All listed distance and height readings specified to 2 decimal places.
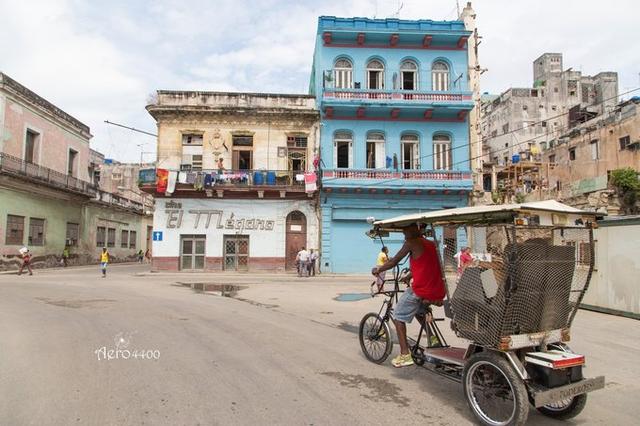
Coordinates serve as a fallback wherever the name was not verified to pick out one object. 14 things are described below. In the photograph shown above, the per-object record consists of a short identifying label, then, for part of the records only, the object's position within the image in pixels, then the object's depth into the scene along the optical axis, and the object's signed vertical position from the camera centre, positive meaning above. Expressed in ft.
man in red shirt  17.89 -1.71
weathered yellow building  85.81 +12.39
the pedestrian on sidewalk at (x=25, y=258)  73.92 -2.32
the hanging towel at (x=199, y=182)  84.28 +11.81
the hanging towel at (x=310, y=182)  84.43 +11.93
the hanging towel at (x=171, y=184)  84.07 +11.39
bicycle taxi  13.42 -2.06
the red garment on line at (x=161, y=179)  83.61 +12.21
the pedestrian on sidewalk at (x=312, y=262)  79.25 -2.95
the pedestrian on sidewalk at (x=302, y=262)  77.61 -2.88
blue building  86.13 +24.10
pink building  87.10 +24.79
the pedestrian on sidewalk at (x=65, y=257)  100.68 -2.89
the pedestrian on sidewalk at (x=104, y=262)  69.89 -2.75
